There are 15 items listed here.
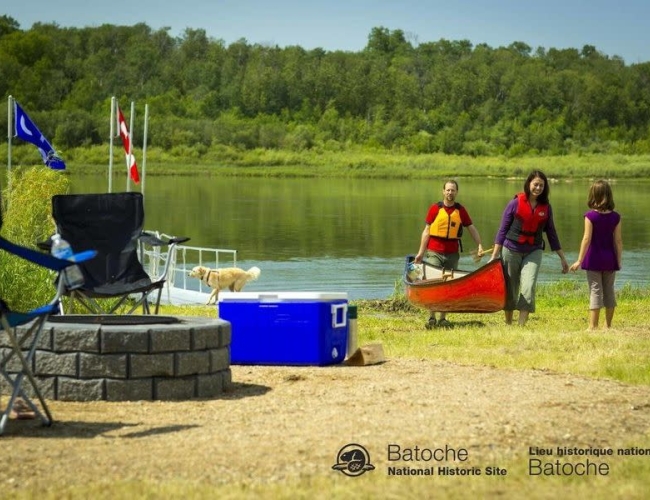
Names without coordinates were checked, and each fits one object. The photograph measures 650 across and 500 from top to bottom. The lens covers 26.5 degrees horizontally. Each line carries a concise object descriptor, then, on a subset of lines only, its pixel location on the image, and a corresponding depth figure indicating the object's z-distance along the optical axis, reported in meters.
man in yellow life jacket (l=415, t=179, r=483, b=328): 12.82
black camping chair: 9.70
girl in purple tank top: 11.25
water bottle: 6.43
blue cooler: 8.59
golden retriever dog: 16.59
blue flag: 16.44
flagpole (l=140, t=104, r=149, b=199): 20.28
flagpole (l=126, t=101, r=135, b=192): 18.93
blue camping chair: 6.19
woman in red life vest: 11.80
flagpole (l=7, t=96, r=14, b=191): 15.91
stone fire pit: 6.99
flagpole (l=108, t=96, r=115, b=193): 17.44
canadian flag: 18.48
